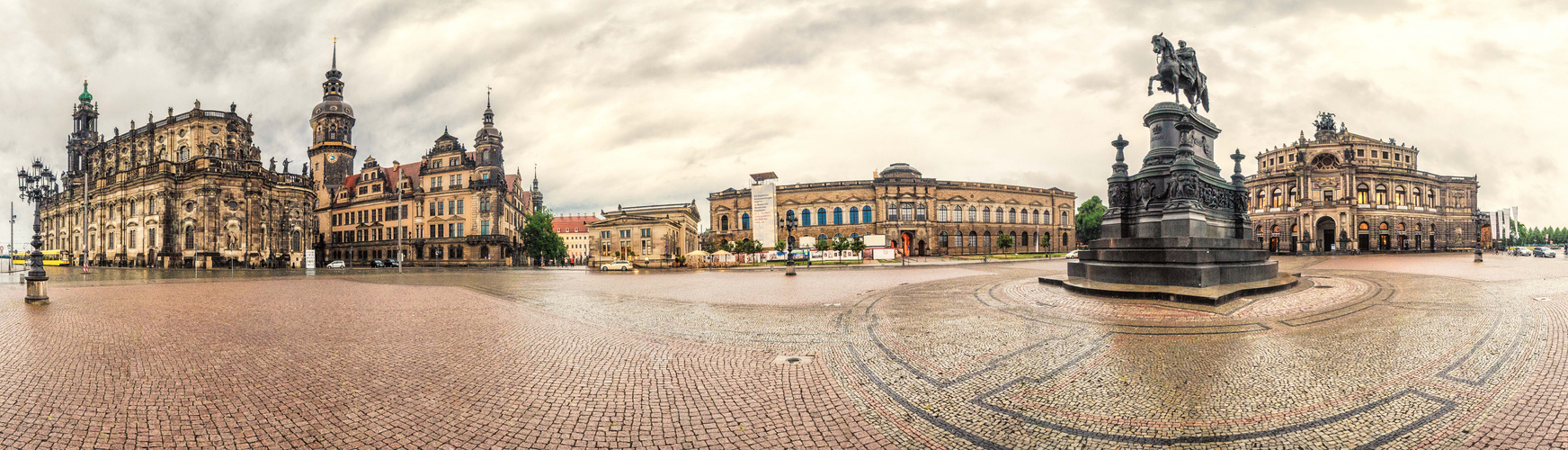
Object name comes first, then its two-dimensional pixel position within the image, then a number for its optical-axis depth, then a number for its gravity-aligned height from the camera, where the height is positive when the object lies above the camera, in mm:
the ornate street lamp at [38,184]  66581 +7900
